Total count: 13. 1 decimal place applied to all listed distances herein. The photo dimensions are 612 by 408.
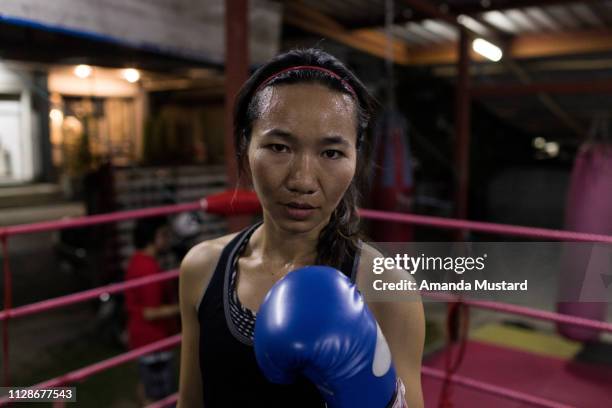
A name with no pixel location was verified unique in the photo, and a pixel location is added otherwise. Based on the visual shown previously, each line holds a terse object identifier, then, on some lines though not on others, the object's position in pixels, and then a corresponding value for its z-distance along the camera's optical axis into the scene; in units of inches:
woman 35.3
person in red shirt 106.2
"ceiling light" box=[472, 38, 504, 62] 177.9
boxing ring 64.8
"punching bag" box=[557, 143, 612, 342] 148.4
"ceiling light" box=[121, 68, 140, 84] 164.4
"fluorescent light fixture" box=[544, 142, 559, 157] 373.7
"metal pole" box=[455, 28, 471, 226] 178.7
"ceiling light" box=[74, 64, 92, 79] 149.1
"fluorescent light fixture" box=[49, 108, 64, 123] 146.7
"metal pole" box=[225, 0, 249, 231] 94.7
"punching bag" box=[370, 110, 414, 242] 182.4
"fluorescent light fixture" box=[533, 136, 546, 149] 370.6
